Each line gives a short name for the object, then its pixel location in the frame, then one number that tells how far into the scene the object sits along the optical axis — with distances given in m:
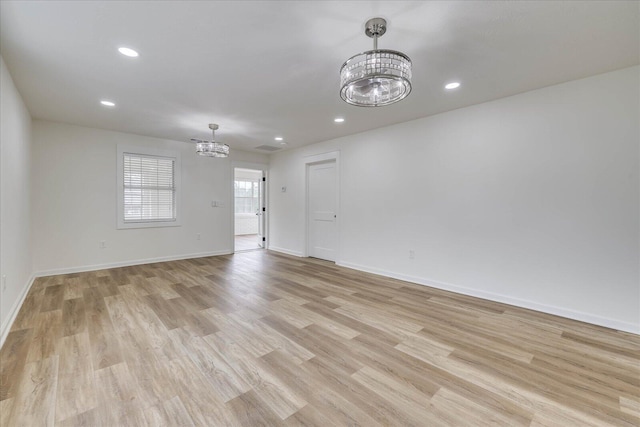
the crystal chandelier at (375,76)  1.68
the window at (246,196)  10.13
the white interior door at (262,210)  7.16
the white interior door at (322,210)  5.55
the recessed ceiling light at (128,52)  2.24
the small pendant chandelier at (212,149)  4.28
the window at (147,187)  4.95
